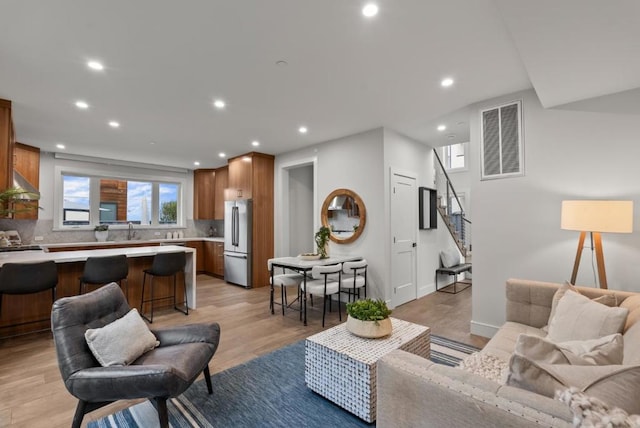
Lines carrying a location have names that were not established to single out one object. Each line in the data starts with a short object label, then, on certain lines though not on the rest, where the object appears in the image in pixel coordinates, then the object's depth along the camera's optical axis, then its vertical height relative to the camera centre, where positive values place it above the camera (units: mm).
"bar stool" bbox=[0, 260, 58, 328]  3070 -576
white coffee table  1983 -998
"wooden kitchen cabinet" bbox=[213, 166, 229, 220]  7660 +777
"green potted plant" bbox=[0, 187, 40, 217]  3342 +284
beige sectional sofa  953 -633
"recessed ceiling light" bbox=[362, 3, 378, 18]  2004 +1408
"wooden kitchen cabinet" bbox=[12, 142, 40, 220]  5332 +1005
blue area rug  2025 -1342
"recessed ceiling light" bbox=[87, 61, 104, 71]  2719 +1416
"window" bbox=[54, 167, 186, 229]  6355 +484
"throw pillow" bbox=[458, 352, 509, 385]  1763 -916
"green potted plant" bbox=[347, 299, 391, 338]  2283 -767
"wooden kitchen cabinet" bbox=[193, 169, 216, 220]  7934 +667
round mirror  4868 +70
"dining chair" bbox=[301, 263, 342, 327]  3920 -878
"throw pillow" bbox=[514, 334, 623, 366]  1285 -593
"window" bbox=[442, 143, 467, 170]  9417 +1933
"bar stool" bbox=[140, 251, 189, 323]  4094 -619
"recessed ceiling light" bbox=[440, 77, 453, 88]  3061 +1400
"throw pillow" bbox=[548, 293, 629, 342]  1828 -653
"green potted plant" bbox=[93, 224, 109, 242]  6480 -226
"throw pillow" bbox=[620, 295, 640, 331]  1812 -588
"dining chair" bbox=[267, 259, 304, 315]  4339 -867
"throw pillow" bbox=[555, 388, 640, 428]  767 -518
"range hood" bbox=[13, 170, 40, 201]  4720 +630
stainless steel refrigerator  6020 -447
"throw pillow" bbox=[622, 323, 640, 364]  1446 -658
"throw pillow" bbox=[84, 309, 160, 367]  1876 -781
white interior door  4738 -296
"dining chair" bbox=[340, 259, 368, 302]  4238 -859
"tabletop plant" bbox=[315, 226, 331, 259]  4766 -326
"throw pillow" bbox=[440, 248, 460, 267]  5992 -785
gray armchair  1664 -866
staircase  6258 +316
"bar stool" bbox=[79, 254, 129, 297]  3592 -586
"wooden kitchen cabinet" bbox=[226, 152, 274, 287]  6094 +477
